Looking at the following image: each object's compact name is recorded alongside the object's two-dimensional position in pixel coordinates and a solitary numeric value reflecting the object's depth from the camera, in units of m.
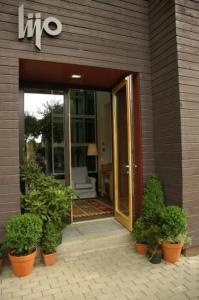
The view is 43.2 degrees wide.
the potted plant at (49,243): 3.12
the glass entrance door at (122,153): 3.96
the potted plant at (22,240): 2.78
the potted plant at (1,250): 2.95
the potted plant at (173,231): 3.11
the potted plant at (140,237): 3.43
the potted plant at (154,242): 3.17
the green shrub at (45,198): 3.26
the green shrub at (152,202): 3.46
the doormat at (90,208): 4.93
